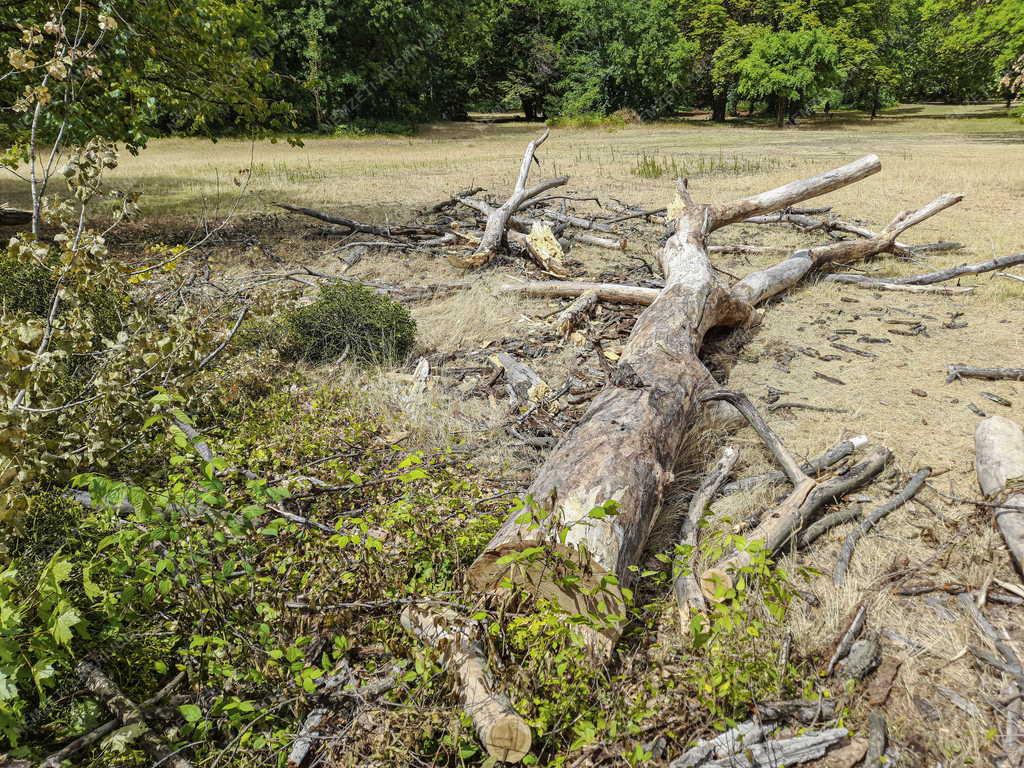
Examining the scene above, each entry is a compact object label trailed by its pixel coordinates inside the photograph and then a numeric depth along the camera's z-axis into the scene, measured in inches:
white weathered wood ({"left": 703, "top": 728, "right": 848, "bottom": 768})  87.5
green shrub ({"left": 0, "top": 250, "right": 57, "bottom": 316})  236.7
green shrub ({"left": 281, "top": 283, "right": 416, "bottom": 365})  232.4
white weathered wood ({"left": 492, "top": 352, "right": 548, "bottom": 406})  203.6
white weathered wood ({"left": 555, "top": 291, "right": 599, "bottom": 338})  257.8
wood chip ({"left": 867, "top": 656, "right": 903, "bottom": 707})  99.2
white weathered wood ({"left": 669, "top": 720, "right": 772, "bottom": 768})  88.7
